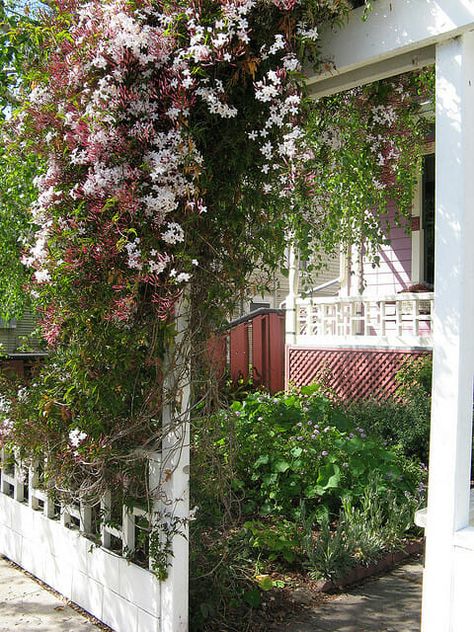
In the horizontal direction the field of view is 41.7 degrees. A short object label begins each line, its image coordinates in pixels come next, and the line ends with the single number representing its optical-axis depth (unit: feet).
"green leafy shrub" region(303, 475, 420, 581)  12.10
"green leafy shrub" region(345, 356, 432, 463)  19.72
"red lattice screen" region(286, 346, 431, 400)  23.76
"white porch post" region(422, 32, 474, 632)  7.40
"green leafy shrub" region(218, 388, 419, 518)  14.26
